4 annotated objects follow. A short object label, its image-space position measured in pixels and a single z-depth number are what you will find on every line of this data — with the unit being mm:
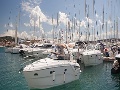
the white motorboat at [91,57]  16293
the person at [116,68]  13026
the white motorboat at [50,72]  8412
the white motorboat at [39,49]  23655
